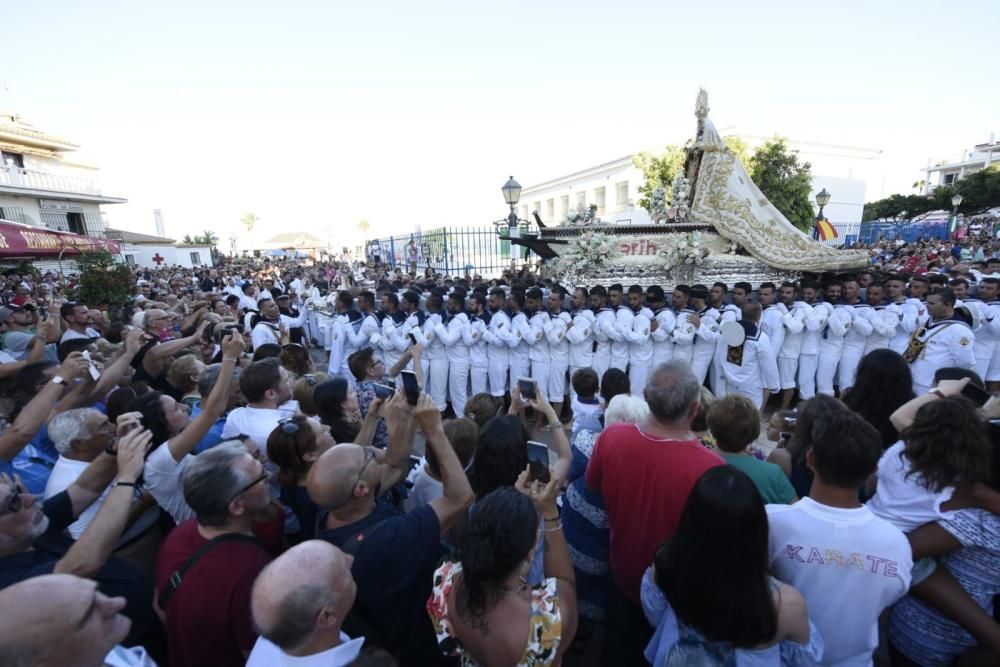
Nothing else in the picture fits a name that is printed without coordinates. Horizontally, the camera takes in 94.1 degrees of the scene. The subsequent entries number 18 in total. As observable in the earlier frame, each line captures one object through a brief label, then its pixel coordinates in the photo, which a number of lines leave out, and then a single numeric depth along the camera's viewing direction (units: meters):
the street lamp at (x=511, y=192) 8.91
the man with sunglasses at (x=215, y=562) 1.65
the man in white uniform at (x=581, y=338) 6.33
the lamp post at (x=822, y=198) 11.75
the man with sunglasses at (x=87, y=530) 1.69
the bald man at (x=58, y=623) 1.06
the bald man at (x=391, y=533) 1.73
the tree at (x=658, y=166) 20.81
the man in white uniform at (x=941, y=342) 5.04
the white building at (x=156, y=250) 32.56
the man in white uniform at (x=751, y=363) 6.02
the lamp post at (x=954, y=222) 21.64
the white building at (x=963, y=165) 53.47
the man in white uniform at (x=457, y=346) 6.38
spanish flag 13.40
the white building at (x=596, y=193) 33.50
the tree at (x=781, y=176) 20.95
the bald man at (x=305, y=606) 1.29
